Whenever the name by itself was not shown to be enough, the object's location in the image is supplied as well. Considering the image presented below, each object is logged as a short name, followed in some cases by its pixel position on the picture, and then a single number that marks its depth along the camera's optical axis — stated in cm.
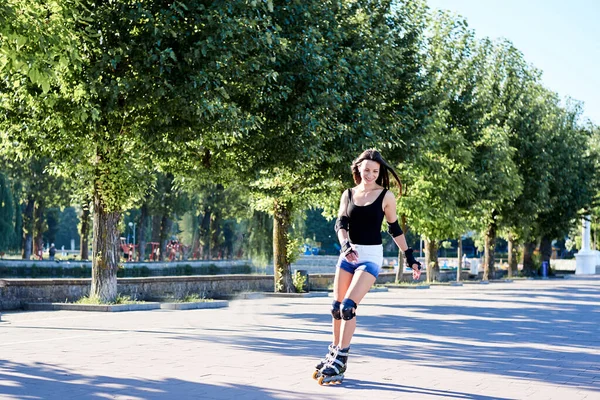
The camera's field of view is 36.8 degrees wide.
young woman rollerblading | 834
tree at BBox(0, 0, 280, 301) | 1753
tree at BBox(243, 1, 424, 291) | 2109
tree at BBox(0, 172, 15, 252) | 4756
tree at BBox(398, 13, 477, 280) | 3491
